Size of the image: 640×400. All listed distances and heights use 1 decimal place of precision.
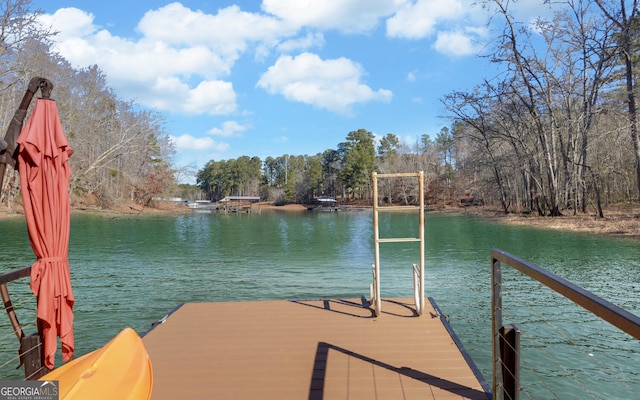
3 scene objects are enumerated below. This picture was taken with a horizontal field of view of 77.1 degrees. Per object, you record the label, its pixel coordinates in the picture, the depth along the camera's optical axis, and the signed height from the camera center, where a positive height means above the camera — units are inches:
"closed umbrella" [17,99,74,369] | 99.9 -3.3
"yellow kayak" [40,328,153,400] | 66.9 -30.1
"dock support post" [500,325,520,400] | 92.0 -37.5
